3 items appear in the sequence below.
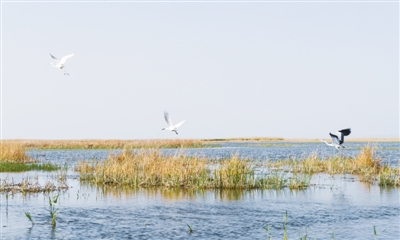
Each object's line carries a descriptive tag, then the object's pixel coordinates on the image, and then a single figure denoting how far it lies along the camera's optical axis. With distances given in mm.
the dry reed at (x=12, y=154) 29125
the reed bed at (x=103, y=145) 52406
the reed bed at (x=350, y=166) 20909
